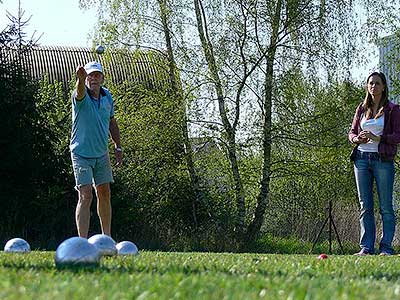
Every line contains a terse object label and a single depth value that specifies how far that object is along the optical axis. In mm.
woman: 13284
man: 11805
